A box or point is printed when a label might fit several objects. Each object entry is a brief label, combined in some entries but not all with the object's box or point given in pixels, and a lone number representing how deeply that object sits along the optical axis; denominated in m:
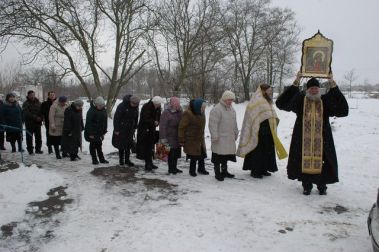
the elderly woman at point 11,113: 9.72
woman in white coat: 6.75
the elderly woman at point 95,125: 8.13
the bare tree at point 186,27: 22.34
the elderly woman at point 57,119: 9.03
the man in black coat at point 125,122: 7.82
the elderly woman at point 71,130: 8.70
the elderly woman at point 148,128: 7.57
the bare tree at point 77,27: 16.12
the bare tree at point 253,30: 31.73
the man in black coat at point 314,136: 5.87
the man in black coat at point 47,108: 9.54
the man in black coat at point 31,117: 9.61
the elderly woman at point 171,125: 7.14
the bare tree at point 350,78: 59.77
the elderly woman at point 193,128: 6.90
